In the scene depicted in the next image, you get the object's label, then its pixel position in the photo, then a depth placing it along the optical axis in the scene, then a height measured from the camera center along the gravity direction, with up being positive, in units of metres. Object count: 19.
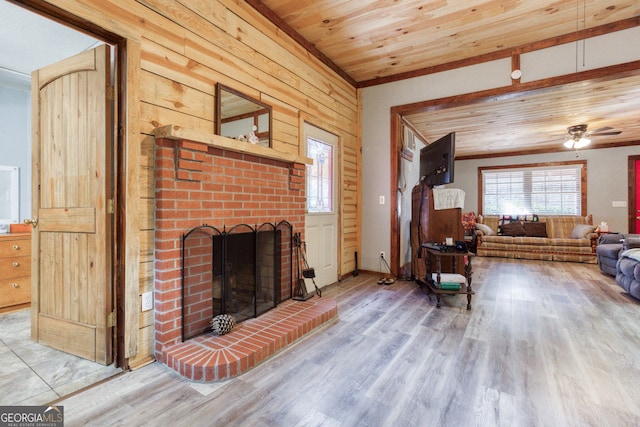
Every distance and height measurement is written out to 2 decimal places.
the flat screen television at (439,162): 3.33 +0.64
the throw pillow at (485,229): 7.02 -0.39
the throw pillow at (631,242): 3.75 -0.38
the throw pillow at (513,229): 6.88 -0.38
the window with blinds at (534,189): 7.36 +0.61
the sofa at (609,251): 4.29 -0.58
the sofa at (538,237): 5.90 -0.53
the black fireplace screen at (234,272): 2.02 -0.47
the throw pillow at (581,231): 5.98 -0.37
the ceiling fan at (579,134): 5.14 +1.42
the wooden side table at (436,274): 3.02 -0.70
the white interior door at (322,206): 3.47 +0.09
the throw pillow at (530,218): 7.18 -0.13
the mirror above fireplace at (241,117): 2.33 +0.83
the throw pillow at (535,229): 6.76 -0.37
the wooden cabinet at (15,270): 2.72 -0.54
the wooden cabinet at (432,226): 3.64 -0.16
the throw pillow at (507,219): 7.39 -0.16
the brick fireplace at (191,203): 1.86 +0.07
